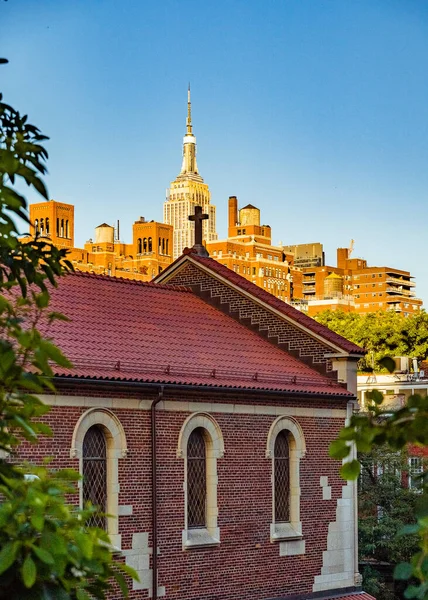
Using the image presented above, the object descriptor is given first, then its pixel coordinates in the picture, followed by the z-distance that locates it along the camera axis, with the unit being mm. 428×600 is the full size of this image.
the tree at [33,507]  10051
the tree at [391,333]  126782
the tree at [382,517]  50188
